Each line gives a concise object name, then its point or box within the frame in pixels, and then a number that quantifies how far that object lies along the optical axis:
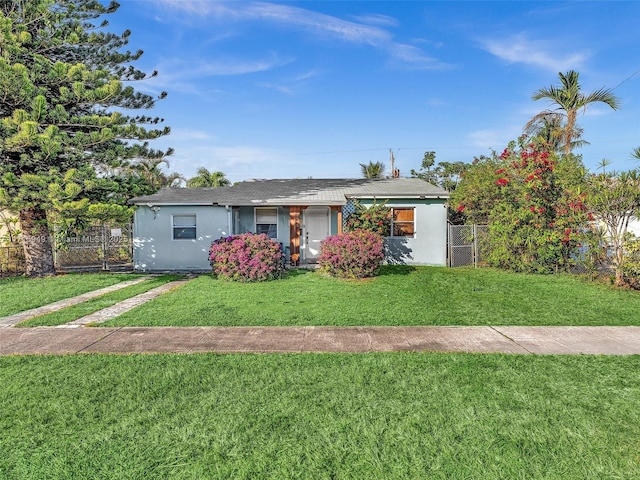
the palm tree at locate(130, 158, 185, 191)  21.07
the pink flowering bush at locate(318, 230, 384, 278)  11.00
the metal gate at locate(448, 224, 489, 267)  13.93
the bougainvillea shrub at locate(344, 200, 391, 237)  13.59
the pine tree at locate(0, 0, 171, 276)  9.85
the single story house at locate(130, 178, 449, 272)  13.87
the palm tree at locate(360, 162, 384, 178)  32.59
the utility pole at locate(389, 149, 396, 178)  30.78
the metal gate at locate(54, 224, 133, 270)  14.14
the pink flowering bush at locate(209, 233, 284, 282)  10.65
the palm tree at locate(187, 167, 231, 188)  28.69
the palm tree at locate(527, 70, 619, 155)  17.94
